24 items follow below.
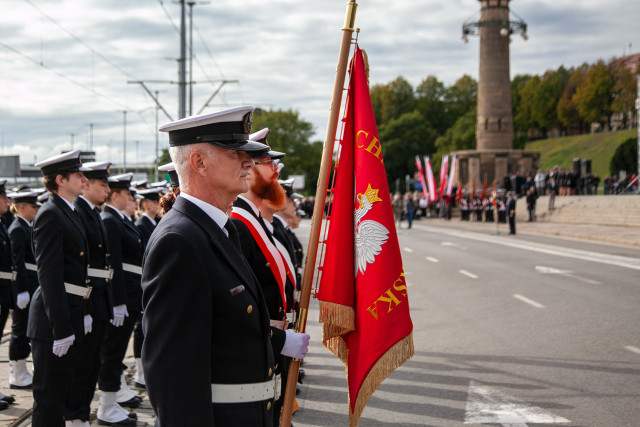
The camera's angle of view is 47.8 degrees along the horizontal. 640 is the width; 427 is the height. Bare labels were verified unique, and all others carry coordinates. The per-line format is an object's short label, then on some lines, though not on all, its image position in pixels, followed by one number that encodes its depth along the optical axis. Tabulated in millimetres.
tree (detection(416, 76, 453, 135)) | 105688
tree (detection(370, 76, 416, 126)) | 108000
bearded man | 4145
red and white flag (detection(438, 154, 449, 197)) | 52250
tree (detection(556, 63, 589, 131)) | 100019
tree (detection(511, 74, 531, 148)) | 106475
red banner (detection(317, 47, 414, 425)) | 4188
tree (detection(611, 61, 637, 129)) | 83062
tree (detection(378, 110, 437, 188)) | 99750
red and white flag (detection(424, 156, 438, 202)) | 54066
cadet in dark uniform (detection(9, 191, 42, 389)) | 7234
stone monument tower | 56094
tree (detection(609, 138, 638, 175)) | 59031
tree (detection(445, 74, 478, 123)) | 106000
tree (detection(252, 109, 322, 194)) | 103062
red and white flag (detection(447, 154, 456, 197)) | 53500
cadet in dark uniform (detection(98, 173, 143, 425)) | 6113
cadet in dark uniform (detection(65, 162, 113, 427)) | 5504
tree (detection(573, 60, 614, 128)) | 90000
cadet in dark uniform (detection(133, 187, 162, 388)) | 7324
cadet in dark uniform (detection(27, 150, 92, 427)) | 5020
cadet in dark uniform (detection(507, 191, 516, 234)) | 31844
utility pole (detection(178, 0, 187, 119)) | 23102
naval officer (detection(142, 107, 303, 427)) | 2438
